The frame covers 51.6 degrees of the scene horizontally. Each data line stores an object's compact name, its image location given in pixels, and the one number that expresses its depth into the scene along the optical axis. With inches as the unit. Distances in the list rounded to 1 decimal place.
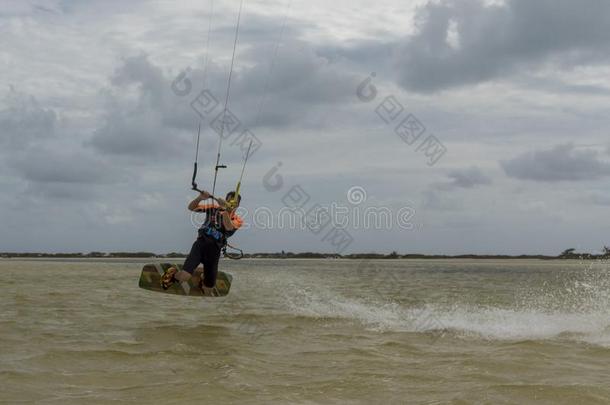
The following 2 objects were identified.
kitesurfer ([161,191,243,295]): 477.4
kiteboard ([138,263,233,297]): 552.4
